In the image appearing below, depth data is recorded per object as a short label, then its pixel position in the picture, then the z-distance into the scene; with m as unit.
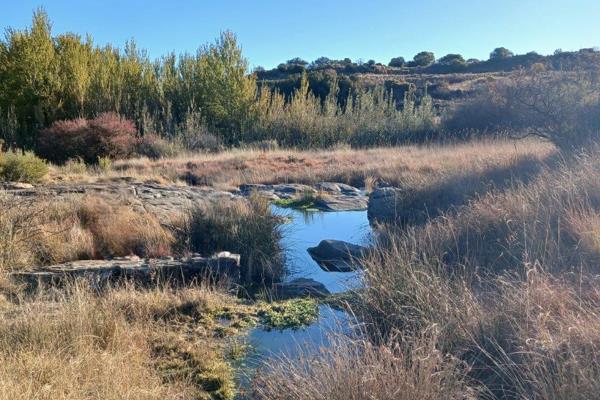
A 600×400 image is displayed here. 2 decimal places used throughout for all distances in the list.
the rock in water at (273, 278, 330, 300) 6.69
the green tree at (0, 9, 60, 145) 22.84
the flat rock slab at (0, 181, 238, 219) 9.35
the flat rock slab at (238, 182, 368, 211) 12.94
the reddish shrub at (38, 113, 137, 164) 18.64
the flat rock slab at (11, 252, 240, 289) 6.24
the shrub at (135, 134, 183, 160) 20.50
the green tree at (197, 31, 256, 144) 25.81
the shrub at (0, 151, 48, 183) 13.27
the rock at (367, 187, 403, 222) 10.31
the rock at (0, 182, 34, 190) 10.80
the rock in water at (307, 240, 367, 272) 7.95
